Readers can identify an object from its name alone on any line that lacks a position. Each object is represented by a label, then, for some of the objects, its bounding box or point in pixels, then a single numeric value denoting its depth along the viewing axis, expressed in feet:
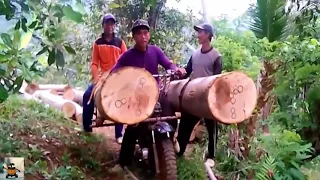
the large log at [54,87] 18.57
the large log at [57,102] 15.39
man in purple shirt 9.27
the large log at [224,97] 8.47
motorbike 8.78
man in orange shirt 10.94
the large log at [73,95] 17.84
